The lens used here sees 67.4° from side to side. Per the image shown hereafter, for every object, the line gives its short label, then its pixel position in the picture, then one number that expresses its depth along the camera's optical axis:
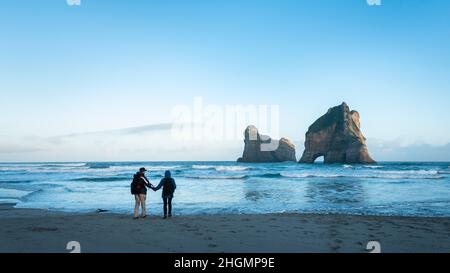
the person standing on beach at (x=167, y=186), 11.73
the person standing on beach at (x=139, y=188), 11.60
